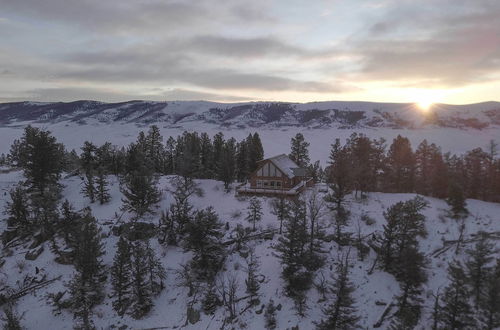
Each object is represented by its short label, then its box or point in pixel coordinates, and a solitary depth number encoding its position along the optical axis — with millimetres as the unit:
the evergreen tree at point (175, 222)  42656
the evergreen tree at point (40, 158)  49312
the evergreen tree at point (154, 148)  77888
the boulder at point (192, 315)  32875
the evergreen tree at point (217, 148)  66350
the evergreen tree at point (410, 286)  29266
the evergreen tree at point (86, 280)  32062
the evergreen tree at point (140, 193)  45500
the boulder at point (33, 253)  40906
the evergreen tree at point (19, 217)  44062
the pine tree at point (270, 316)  31458
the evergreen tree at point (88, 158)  58938
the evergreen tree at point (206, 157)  68688
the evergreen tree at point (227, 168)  56156
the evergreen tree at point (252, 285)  34312
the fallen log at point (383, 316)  30139
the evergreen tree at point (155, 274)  35438
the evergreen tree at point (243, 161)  66062
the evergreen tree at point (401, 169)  56781
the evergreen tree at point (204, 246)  36938
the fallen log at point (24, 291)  35719
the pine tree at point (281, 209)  41344
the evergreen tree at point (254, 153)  67106
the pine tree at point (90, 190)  51062
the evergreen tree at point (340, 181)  41906
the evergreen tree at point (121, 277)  34031
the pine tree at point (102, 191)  50344
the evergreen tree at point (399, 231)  33938
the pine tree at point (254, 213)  43656
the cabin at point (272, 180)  53531
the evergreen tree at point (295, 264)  33469
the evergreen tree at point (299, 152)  69000
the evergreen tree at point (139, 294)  34056
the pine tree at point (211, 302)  34000
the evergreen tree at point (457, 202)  42925
